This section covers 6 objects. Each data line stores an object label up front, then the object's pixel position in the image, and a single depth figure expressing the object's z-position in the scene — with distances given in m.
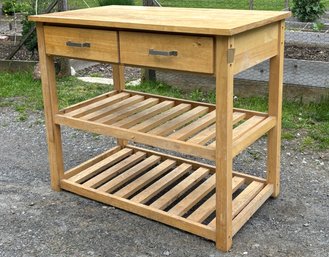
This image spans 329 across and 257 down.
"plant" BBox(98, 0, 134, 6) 7.47
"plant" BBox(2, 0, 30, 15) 9.04
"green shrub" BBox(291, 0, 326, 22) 7.50
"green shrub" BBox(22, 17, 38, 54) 6.31
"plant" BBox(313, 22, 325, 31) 6.38
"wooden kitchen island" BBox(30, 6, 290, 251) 2.49
